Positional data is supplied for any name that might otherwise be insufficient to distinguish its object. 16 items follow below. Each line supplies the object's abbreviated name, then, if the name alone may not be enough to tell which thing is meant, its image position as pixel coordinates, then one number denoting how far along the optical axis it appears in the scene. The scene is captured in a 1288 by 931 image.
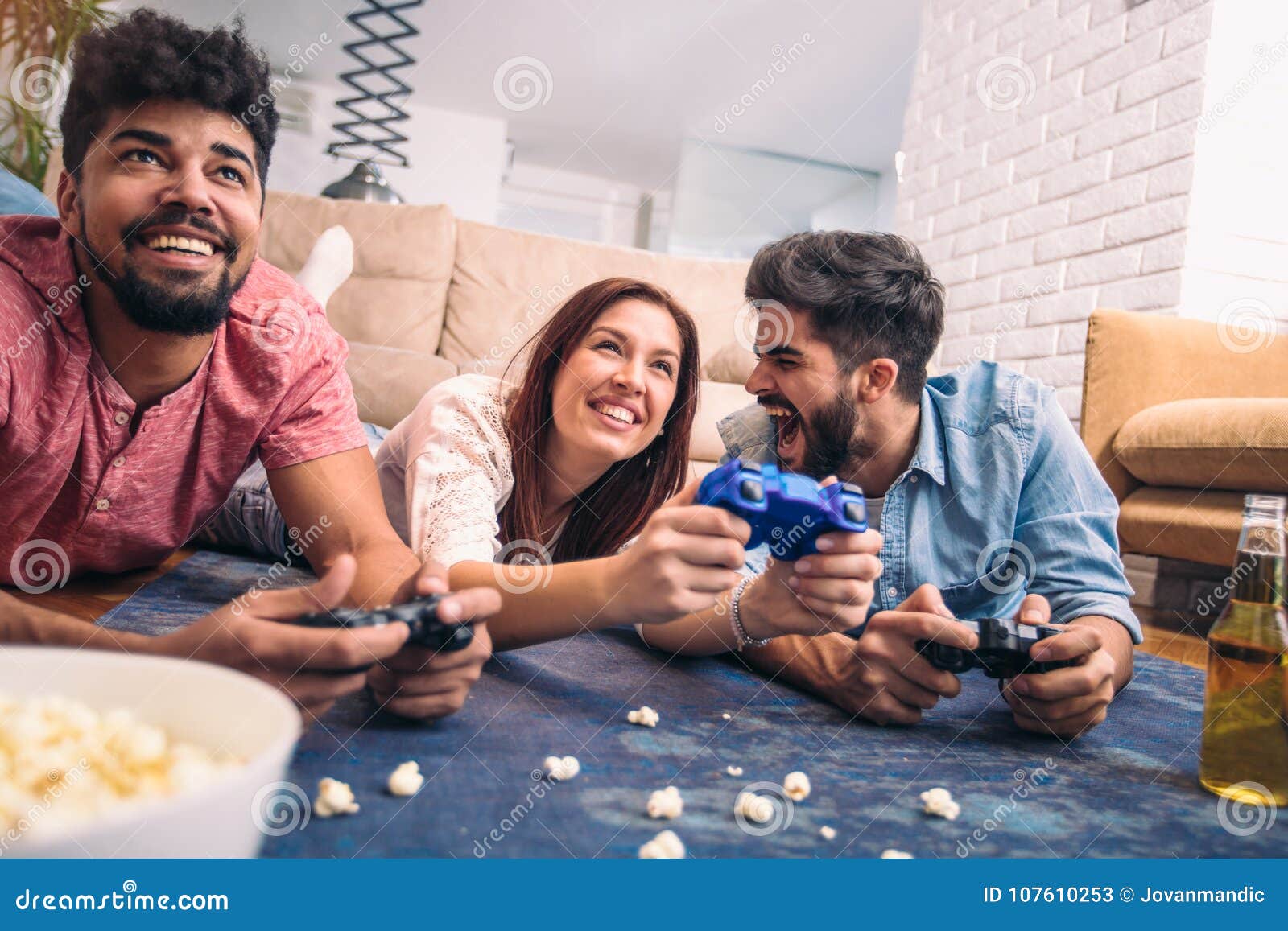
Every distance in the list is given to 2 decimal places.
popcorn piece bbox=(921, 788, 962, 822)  0.69
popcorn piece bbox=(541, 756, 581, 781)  0.69
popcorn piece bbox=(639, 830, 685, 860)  0.56
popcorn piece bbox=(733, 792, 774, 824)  0.64
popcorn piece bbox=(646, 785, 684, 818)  0.63
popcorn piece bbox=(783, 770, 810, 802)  0.71
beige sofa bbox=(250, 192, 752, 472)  2.48
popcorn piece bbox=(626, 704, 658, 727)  0.85
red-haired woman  0.82
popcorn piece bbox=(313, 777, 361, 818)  0.58
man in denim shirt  1.19
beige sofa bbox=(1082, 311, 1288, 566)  1.81
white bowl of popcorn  0.36
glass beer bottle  0.72
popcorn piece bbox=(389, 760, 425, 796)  0.62
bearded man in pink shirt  0.95
